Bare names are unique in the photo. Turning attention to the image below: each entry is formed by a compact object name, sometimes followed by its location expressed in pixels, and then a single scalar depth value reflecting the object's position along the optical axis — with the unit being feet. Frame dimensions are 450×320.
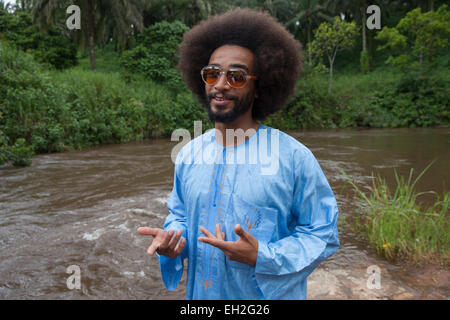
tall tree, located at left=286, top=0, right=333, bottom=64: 105.19
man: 4.52
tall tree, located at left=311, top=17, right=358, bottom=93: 73.20
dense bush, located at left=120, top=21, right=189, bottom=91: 64.54
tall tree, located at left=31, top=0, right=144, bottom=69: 61.31
